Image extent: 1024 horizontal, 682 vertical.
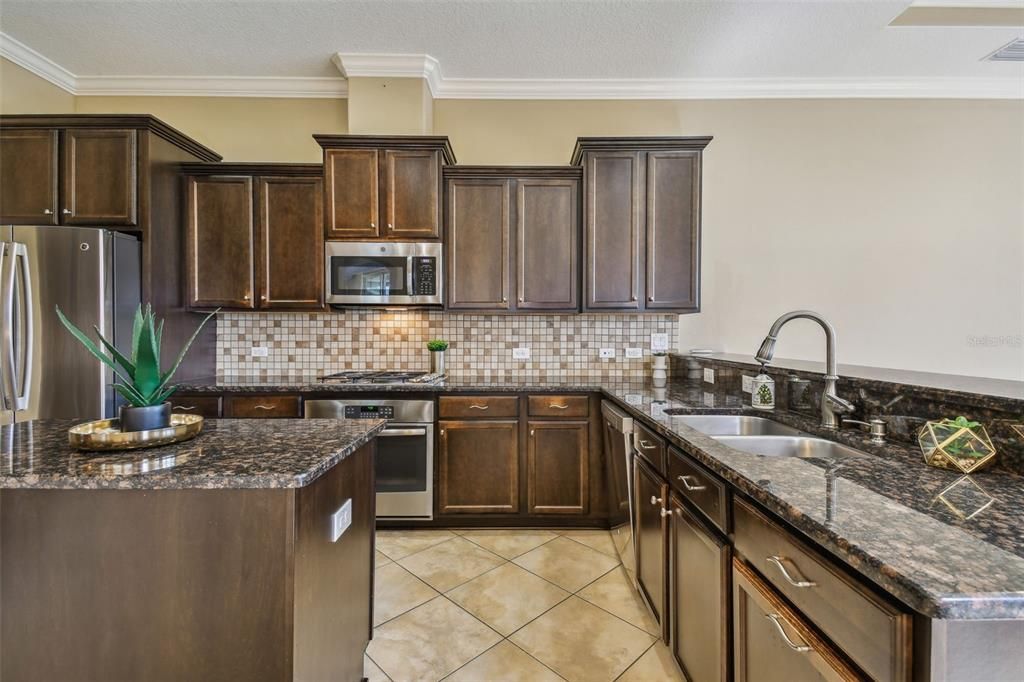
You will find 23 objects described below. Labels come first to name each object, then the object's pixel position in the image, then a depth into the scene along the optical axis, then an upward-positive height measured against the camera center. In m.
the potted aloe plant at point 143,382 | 1.11 -0.11
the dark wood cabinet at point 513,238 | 2.94 +0.70
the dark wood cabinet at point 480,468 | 2.75 -0.84
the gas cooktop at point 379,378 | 2.82 -0.27
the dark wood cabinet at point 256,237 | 2.94 +0.71
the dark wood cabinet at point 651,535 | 1.61 -0.82
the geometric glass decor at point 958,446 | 1.07 -0.28
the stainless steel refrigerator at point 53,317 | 2.27 +0.12
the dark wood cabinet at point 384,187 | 2.85 +1.02
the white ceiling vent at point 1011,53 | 2.81 +1.95
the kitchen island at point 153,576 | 0.98 -0.55
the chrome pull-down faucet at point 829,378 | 1.55 -0.15
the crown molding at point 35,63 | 2.82 +1.94
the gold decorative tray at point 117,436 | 1.07 -0.25
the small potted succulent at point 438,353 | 3.09 -0.11
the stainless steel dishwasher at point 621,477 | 2.04 -0.73
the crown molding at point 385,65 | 2.96 +1.93
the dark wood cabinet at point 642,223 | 2.84 +0.78
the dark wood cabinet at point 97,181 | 2.62 +0.98
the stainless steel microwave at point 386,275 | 2.87 +0.43
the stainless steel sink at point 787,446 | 1.49 -0.40
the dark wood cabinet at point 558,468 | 2.75 -0.84
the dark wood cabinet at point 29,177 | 2.58 +0.99
